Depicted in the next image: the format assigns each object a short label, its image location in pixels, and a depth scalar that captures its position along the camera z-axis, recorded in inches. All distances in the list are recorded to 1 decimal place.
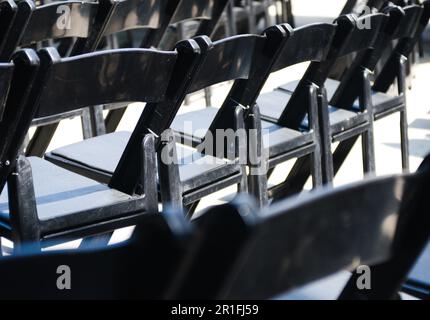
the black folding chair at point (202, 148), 218.1
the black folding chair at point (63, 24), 266.2
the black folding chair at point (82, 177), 190.5
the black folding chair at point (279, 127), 243.0
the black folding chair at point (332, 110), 263.4
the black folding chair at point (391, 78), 294.4
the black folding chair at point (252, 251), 84.2
